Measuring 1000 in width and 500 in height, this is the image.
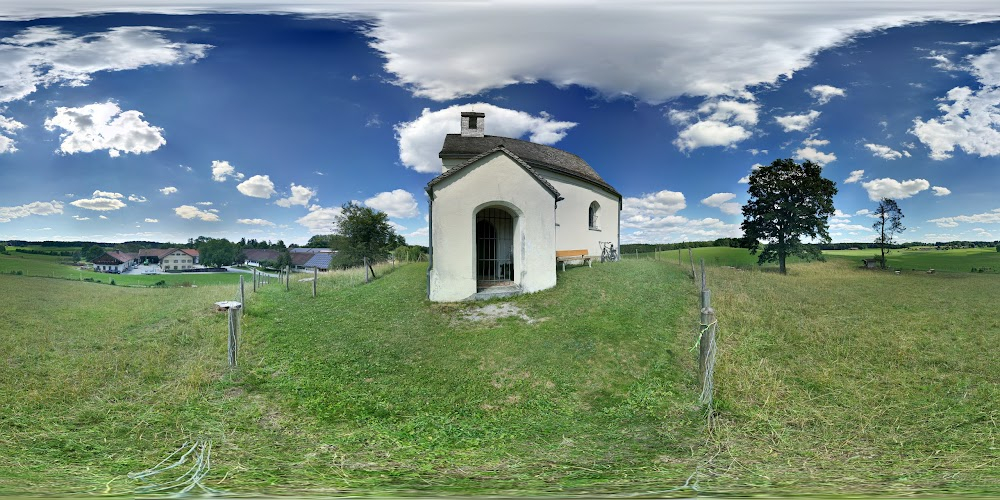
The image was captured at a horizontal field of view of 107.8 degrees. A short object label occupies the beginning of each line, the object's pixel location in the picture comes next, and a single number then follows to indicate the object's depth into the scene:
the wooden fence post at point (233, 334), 4.11
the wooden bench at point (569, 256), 12.50
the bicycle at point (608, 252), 15.34
